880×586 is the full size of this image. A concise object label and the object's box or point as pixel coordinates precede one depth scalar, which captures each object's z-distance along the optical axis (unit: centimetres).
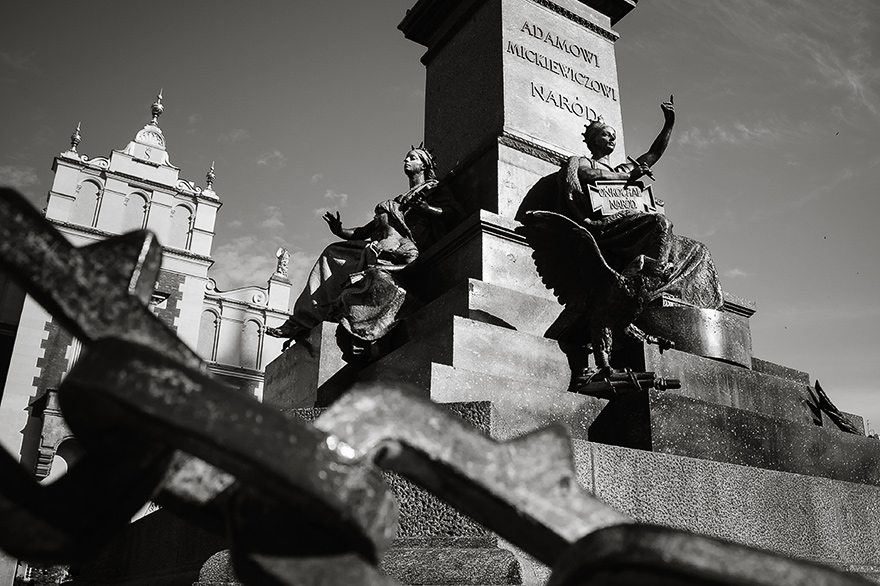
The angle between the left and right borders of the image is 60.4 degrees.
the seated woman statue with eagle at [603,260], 451
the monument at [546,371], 320
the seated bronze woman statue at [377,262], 516
